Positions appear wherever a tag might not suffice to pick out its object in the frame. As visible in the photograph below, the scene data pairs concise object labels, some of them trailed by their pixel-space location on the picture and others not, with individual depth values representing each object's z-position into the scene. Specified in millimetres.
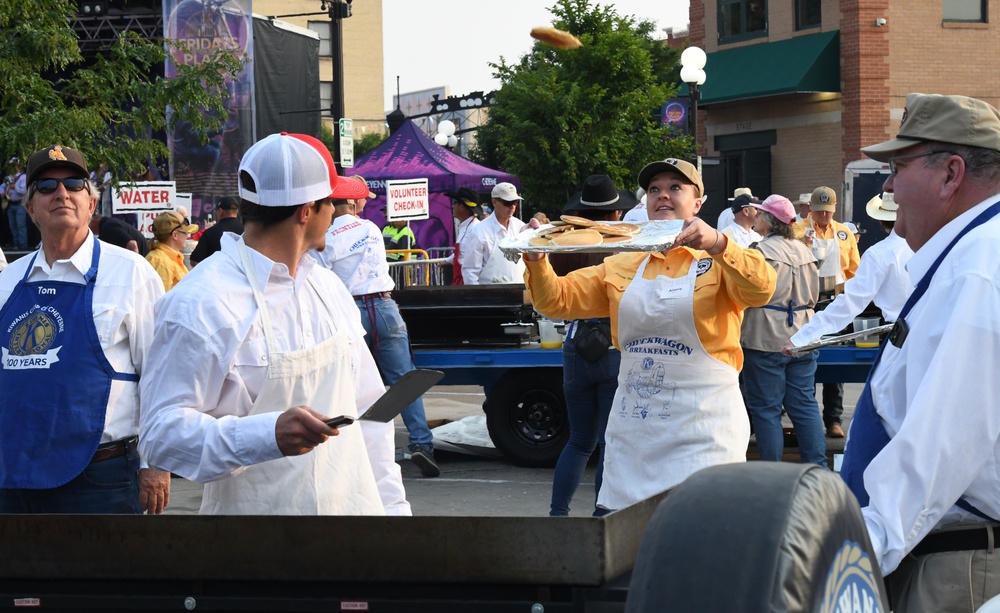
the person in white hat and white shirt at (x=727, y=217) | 11917
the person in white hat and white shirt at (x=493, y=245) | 13141
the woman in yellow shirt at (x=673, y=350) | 4762
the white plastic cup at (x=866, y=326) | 7948
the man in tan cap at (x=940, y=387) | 2486
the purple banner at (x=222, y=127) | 21266
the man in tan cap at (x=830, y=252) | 10820
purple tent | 23625
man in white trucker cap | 3025
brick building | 29766
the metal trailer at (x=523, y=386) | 9242
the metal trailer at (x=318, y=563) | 2768
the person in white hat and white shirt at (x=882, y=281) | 7969
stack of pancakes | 4562
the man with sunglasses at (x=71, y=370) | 4164
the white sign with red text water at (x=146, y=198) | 15430
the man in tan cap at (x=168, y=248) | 10477
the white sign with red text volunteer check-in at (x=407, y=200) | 17672
